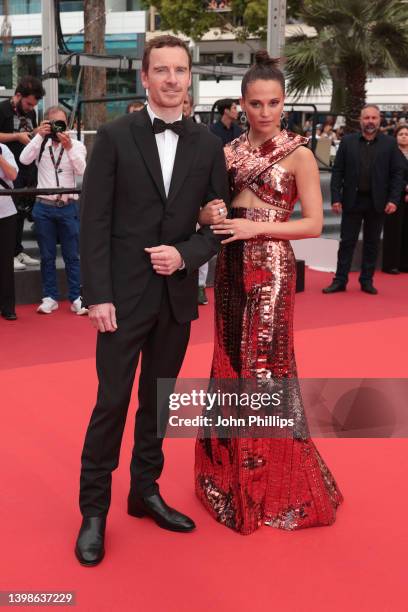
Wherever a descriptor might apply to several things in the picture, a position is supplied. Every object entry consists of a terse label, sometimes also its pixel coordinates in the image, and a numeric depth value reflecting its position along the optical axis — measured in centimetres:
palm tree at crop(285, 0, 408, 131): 1217
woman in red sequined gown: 278
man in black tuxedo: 249
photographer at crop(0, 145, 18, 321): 619
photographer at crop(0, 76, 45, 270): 680
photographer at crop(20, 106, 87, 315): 650
